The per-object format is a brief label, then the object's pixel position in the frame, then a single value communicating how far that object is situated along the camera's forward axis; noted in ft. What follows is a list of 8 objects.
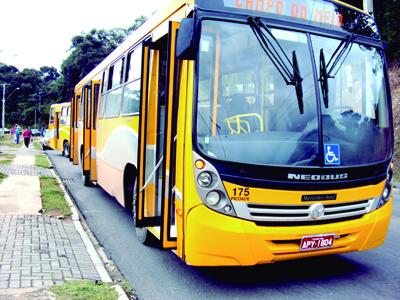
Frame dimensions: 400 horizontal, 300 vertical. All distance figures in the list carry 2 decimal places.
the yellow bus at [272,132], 13.50
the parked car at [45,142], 97.71
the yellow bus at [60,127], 74.71
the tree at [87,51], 152.76
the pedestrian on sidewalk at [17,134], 124.16
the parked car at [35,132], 217.81
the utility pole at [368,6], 44.60
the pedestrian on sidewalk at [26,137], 104.73
